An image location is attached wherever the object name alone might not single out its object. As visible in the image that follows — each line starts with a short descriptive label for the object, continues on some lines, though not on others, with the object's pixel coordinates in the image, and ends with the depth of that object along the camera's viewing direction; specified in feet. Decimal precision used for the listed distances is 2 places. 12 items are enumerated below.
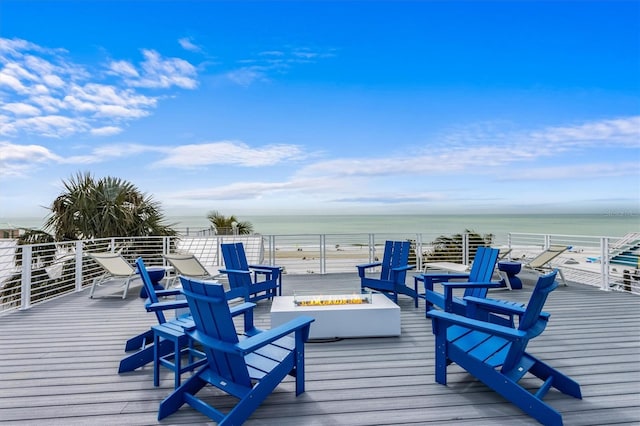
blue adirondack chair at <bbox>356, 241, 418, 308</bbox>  16.28
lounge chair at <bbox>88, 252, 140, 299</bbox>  18.99
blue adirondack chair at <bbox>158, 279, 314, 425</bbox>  6.41
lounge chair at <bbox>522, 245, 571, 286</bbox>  21.26
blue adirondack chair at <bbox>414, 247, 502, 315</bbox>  11.79
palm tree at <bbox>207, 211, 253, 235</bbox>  50.65
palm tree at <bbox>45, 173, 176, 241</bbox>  29.81
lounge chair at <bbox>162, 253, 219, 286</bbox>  18.35
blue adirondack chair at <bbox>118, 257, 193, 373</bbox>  9.04
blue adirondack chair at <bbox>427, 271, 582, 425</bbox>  6.82
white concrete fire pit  11.55
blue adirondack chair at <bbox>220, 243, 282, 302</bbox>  15.75
